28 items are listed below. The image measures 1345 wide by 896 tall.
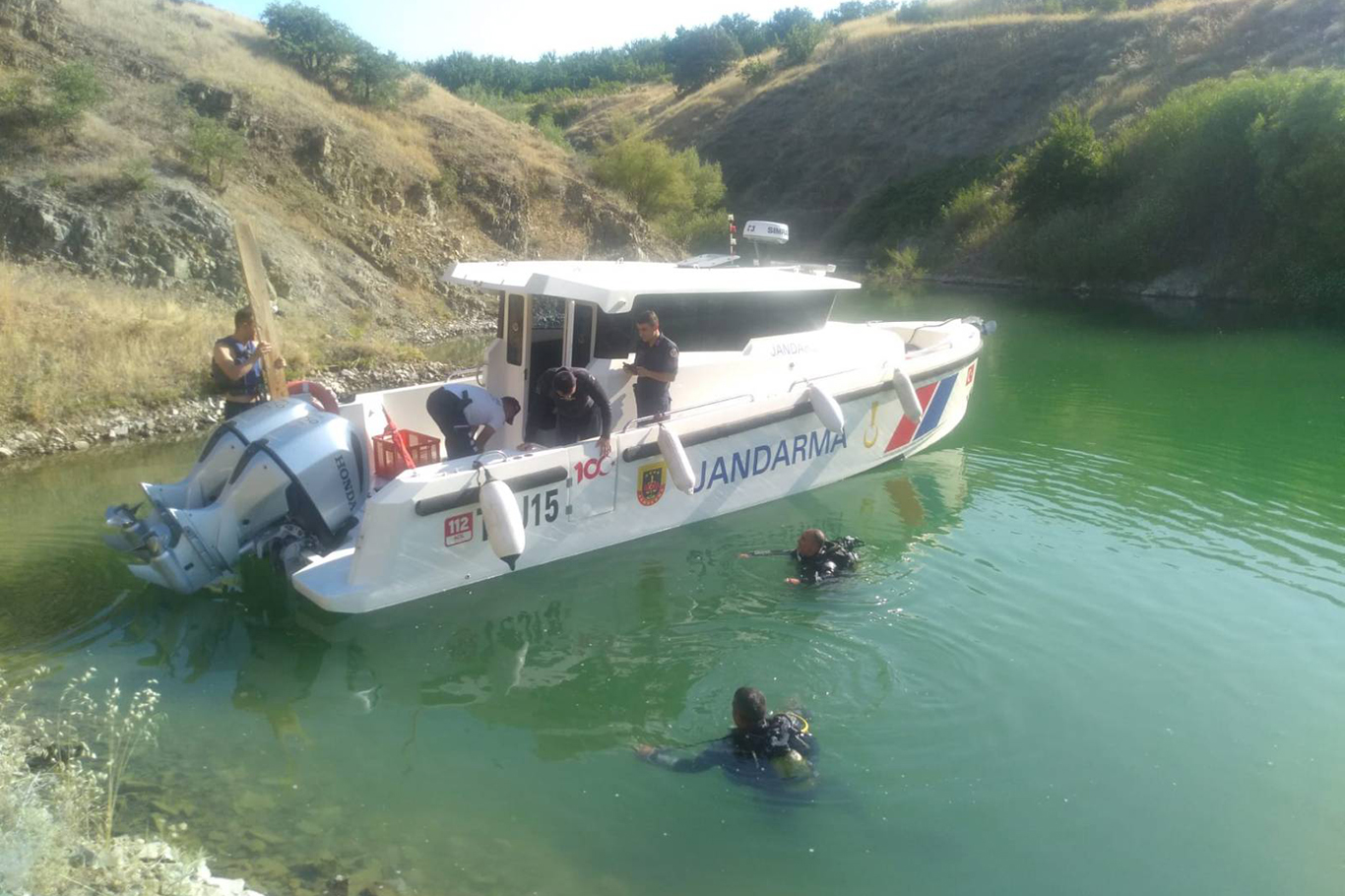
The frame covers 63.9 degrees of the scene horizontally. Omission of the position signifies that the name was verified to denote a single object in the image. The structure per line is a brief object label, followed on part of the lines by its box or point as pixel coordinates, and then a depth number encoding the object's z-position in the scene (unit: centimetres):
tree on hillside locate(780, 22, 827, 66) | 6619
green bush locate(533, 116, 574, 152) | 3803
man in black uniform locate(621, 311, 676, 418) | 826
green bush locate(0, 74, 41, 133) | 1892
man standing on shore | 817
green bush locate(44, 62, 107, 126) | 1939
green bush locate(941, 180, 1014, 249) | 3878
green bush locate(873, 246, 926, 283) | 3856
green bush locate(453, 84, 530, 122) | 4212
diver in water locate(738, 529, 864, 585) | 767
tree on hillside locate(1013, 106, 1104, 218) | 3575
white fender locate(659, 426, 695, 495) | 788
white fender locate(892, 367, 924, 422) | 979
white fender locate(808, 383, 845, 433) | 898
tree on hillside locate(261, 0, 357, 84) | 2914
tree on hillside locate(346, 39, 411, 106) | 2962
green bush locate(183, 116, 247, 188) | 2116
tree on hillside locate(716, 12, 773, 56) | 8212
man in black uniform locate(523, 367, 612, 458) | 768
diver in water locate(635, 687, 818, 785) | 528
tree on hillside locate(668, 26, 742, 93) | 7419
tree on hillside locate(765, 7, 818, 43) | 8350
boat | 690
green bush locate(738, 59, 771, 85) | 6625
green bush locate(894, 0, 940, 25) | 6419
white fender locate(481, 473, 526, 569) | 671
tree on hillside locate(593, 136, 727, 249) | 3566
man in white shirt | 785
